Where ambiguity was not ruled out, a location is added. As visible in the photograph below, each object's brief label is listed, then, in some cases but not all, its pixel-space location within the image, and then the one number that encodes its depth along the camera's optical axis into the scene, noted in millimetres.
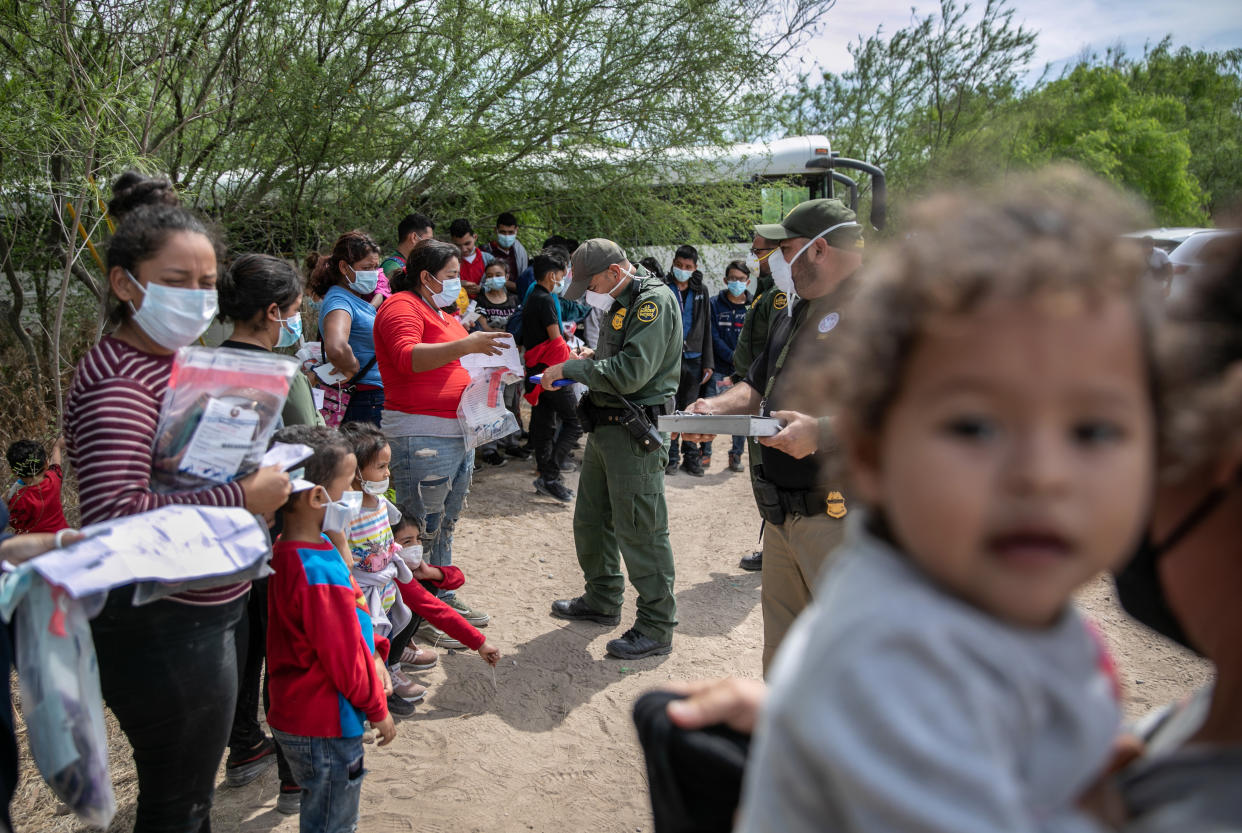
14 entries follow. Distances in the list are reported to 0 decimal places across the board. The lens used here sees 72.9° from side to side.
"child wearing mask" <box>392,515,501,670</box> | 3535
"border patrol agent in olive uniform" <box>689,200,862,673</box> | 3096
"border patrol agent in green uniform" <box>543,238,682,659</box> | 4449
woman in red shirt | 4270
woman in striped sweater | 1959
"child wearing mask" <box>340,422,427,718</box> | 3273
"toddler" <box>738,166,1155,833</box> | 637
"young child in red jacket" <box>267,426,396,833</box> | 2525
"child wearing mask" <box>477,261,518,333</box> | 7863
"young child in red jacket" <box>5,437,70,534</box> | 3896
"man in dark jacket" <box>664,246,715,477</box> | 8539
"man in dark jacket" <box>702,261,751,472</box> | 9031
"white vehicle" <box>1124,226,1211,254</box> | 9695
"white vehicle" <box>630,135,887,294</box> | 9211
